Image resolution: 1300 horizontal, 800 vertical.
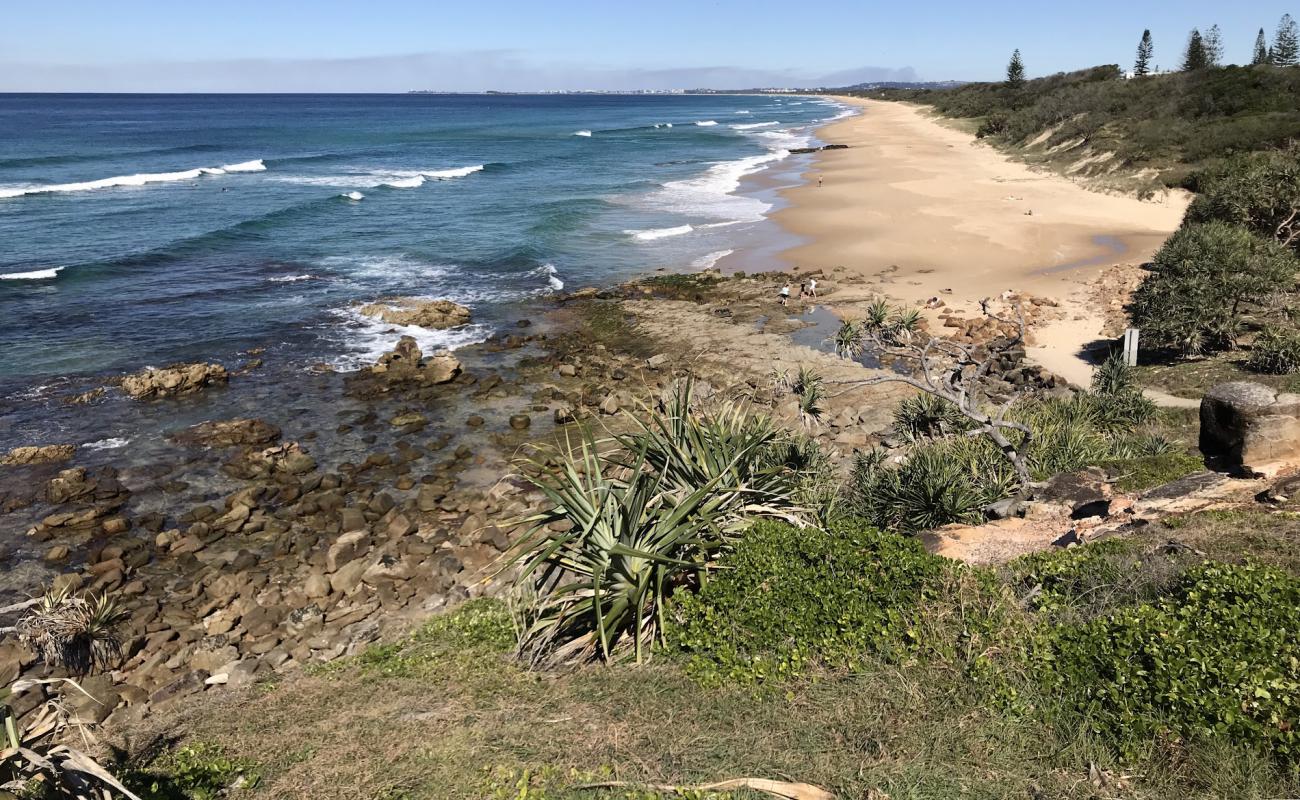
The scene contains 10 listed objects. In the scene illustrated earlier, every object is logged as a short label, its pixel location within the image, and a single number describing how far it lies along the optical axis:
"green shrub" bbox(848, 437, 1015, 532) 9.78
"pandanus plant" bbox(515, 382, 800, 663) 7.57
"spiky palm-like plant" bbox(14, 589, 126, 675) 10.57
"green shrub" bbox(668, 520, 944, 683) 6.63
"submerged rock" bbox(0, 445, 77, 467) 15.79
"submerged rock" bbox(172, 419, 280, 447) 16.72
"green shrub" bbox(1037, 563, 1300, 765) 4.96
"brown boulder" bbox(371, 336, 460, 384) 19.70
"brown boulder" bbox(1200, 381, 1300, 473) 9.10
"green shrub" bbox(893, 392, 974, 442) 13.24
